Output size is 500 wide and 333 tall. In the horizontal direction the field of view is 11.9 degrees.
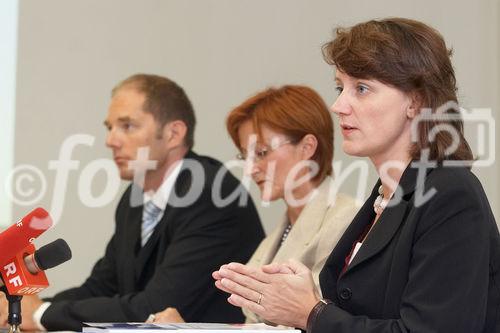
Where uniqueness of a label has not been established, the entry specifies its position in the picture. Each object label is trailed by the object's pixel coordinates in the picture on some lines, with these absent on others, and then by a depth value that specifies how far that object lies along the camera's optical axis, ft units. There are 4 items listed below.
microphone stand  11.90
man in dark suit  15.11
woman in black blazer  11.64
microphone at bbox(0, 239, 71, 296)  11.88
